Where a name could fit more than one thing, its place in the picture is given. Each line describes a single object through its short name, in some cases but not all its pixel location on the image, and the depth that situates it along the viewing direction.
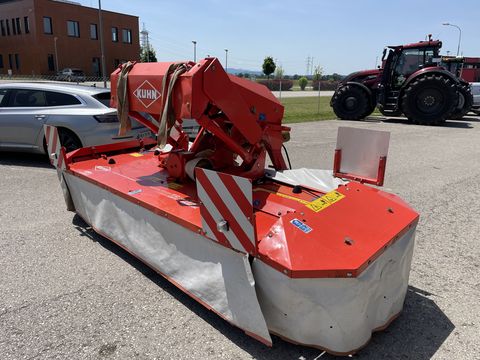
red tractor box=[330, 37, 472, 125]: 13.48
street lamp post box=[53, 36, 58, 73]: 40.67
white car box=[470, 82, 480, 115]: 17.80
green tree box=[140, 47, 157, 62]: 47.46
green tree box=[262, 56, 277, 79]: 51.91
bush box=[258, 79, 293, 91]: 41.16
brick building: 40.38
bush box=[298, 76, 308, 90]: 52.19
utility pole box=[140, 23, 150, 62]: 64.19
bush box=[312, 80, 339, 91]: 54.67
